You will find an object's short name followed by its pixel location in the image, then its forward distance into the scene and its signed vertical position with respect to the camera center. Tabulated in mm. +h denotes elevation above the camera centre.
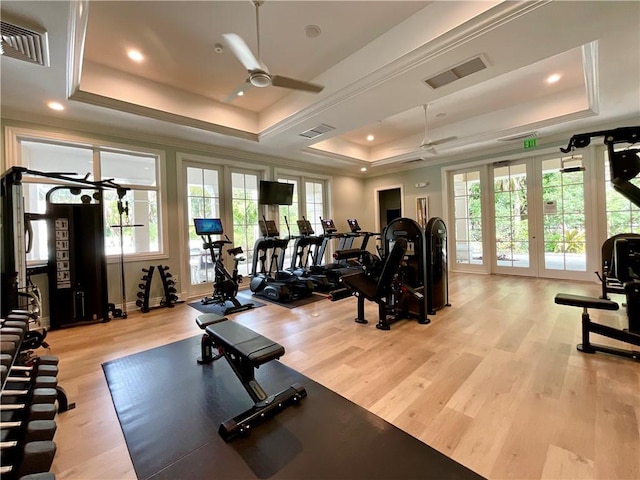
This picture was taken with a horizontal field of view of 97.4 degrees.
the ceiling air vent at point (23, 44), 2322 +1829
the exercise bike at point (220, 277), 4594 -593
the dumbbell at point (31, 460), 1300 -991
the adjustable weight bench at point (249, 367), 1857 -938
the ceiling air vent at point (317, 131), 5141 +2065
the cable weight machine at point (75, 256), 3926 -134
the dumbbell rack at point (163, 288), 4691 -768
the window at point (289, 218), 7188 +586
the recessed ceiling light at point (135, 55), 3617 +2499
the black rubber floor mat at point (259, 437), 1549 -1254
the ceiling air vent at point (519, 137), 5672 +1990
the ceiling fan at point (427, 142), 5559 +1865
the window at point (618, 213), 5348 +305
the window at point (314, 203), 8070 +1079
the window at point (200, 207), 5691 +749
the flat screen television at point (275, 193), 6414 +1111
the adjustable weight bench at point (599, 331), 2604 -980
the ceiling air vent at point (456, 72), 3253 +1995
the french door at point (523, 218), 5953 +327
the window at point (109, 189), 4168 +992
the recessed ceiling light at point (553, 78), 4449 +2476
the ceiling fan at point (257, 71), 2446 +1701
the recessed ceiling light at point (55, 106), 3750 +1940
